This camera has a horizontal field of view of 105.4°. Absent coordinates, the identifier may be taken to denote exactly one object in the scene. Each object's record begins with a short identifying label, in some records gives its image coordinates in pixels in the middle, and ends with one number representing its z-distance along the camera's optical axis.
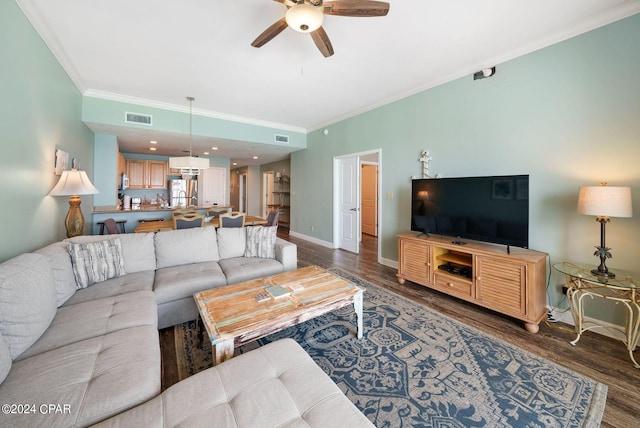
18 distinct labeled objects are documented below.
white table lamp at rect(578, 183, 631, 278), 1.93
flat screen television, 2.52
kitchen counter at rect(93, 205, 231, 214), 4.34
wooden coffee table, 1.51
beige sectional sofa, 1.00
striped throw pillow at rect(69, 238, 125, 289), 2.12
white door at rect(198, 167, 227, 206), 7.37
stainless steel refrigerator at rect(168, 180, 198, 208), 7.09
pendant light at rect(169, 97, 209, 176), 3.94
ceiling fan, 1.69
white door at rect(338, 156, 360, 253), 5.10
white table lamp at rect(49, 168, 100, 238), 2.48
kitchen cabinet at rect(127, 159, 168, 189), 6.52
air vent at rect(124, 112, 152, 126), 4.06
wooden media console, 2.30
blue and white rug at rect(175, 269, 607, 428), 1.44
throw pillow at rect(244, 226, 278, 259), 3.13
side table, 1.86
